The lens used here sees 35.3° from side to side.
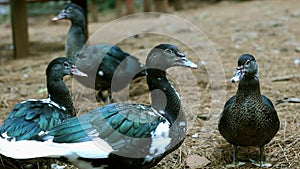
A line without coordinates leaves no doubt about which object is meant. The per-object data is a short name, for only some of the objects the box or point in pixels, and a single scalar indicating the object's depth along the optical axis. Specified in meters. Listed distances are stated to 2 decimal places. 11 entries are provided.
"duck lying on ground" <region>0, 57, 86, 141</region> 2.84
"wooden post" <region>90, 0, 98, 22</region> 10.25
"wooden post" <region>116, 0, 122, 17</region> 10.56
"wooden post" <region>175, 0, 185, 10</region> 11.52
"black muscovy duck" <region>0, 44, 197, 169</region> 2.51
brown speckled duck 3.00
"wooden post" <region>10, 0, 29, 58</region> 6.56
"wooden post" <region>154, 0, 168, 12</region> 10.47
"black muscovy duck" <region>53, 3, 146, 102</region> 4.38
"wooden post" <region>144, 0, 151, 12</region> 10.37
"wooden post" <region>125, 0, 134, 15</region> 10.29
